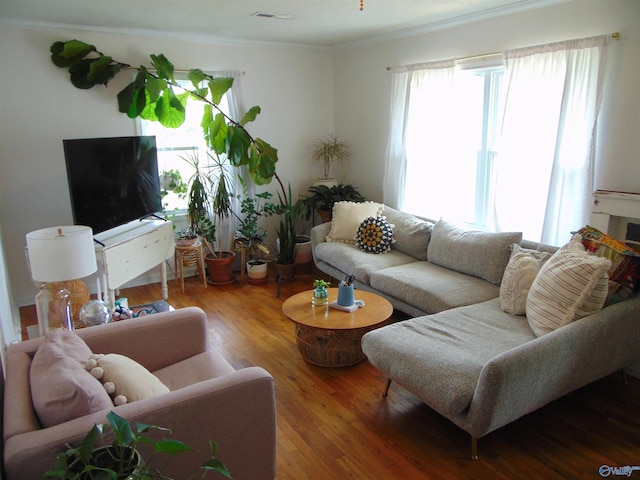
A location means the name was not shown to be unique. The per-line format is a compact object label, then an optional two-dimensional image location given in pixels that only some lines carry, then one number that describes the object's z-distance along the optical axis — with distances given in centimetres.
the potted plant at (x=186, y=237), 462
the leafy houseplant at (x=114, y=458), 111
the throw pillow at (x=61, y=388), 154
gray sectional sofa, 217
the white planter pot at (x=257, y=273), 487
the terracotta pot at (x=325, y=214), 520
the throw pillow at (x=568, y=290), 246
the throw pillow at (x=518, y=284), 289
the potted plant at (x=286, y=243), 492
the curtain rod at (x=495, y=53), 294
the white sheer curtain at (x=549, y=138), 313
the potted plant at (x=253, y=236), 488
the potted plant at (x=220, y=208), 475
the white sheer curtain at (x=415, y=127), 422
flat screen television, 372
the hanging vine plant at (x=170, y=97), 406
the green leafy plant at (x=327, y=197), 516
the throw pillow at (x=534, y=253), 299
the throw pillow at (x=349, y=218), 449
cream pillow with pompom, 176
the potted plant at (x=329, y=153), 553
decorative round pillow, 425
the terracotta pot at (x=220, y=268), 481
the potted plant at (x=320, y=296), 327
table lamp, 219
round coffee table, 299
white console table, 357
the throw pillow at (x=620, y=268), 260
